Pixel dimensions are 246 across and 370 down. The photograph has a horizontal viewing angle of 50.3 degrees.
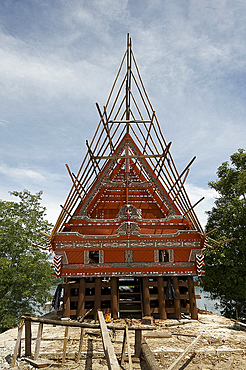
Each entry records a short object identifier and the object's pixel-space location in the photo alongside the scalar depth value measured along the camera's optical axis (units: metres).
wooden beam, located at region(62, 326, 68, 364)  8.29
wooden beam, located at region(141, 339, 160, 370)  7.21
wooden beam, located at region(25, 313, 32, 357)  8.90
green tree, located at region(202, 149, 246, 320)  22.84
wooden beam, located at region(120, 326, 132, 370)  7.84
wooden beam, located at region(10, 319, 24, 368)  8.14
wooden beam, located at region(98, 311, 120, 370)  5.39
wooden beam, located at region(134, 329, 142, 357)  8.63
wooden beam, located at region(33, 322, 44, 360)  8.49
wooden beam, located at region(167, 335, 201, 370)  7.34
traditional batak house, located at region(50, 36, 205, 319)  15.35
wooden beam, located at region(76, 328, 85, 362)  8.45
